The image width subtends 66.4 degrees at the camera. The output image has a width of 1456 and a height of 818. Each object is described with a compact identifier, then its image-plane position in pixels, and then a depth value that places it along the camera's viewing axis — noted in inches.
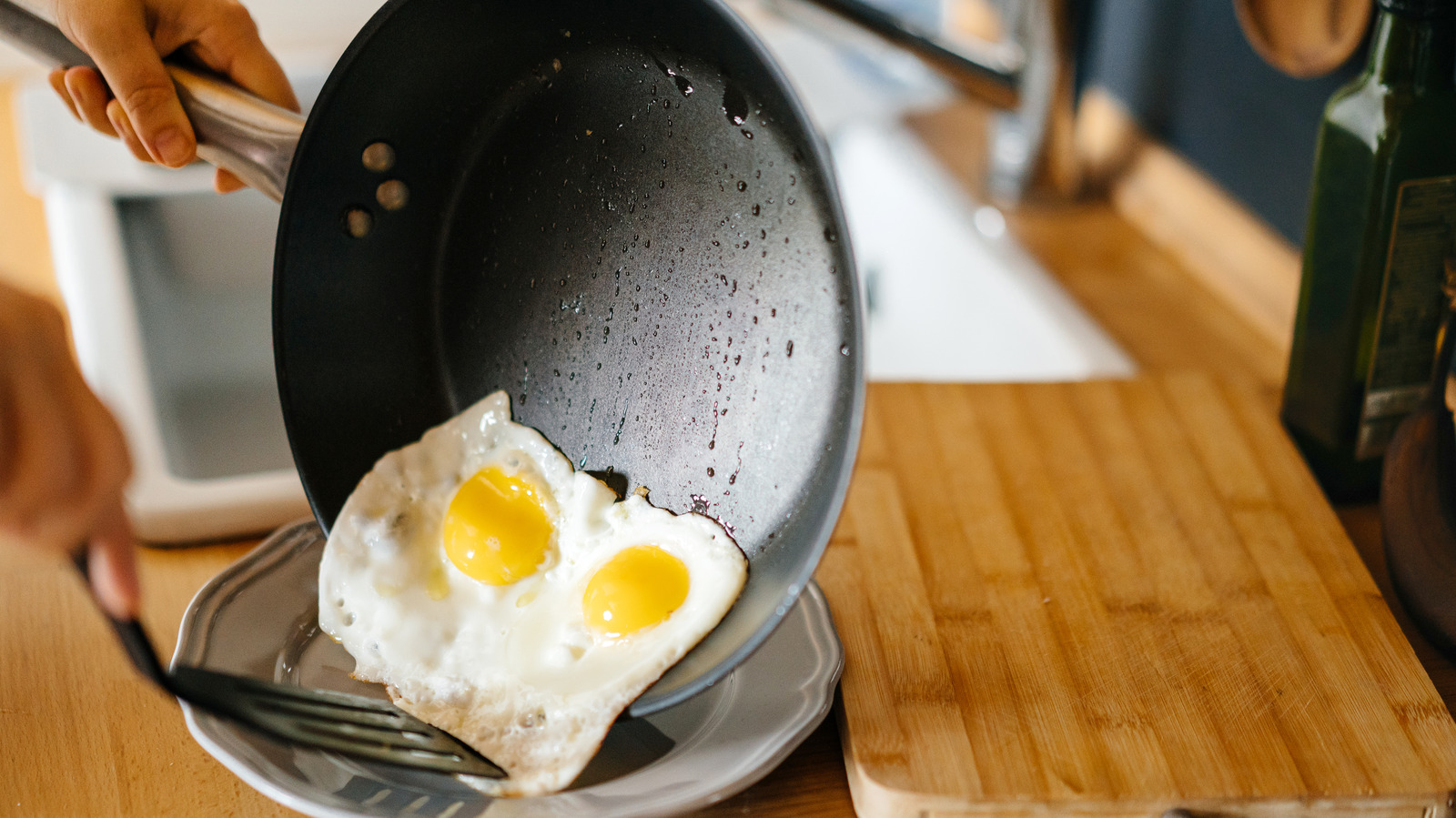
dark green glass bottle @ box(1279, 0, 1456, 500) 26.5
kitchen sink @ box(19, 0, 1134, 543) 39.7
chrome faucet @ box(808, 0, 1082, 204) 43.3
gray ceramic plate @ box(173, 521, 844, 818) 19.7
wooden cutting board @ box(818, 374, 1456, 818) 21.0
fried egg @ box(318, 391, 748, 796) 21.1
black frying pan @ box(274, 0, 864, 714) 20.4
